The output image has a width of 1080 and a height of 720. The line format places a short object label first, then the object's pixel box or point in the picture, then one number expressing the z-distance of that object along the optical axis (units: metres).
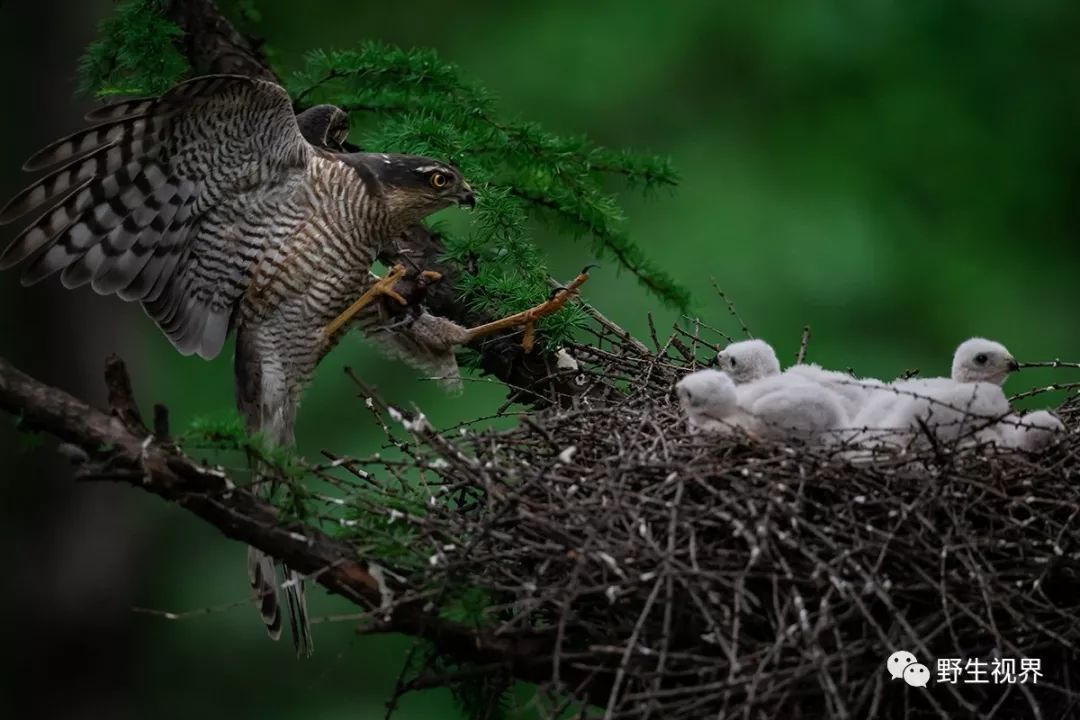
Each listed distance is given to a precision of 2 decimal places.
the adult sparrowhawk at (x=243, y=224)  7.58
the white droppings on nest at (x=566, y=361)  8.20
